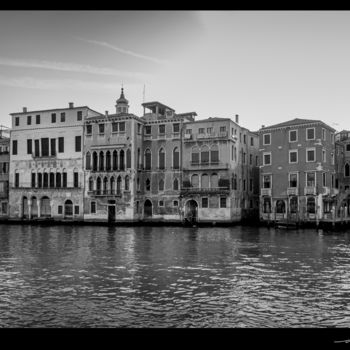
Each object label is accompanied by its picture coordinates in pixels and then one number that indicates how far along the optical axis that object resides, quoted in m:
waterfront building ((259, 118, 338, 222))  35.97
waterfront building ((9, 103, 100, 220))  43.47
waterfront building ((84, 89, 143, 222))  41.00
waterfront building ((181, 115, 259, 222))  39.06
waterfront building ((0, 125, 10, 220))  47.31
